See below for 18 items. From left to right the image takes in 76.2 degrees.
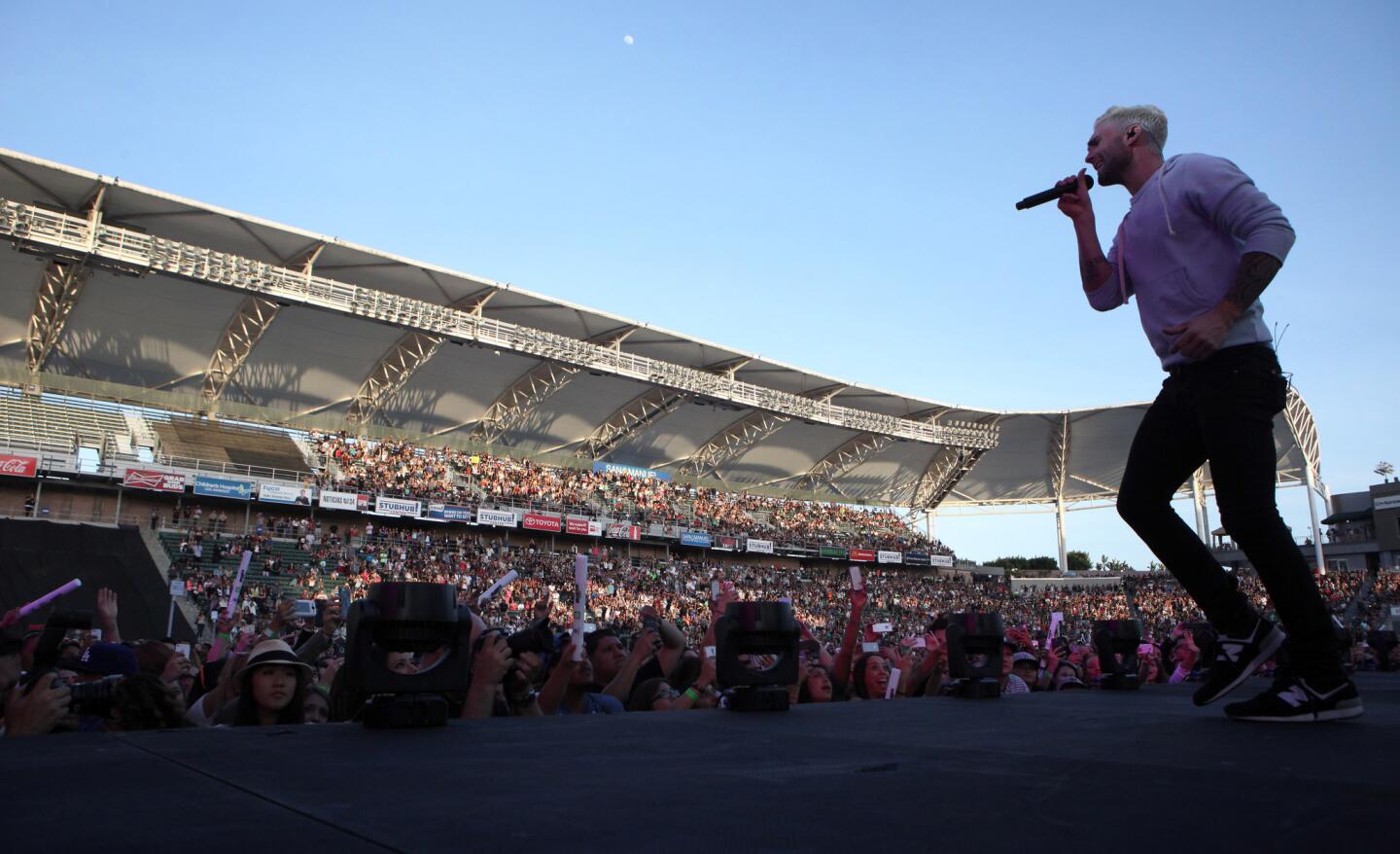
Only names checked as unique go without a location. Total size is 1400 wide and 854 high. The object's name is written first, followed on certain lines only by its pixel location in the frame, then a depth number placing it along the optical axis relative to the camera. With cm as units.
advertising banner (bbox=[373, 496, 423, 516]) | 2423
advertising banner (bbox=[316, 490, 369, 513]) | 2336
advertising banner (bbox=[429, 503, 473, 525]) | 2512
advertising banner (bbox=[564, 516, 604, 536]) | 2762
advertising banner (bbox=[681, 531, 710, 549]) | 3006
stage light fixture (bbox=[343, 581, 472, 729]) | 239
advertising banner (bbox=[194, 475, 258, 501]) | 2197
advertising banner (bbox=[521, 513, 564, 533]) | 2669
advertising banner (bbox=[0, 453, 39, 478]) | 2009
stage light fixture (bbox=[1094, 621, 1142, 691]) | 441
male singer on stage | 235
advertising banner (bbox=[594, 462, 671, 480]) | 3155
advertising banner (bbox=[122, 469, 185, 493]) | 2120
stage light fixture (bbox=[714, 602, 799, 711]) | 315
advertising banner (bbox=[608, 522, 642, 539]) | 2844
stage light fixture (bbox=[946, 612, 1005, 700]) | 363
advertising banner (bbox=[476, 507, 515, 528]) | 2588
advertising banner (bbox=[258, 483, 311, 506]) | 2277
